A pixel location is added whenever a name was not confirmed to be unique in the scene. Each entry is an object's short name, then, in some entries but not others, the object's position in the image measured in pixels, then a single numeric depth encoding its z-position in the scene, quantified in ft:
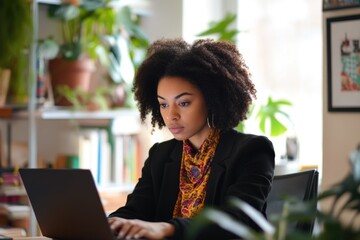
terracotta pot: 13.21
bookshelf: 12.49
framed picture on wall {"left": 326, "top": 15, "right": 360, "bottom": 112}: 10.85
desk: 5.93
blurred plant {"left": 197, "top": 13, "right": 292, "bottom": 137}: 11.69
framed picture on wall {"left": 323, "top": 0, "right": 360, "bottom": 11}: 10.77
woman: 6.61
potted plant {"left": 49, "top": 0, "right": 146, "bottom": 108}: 13.16
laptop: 5.40
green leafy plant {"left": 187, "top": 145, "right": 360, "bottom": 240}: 2.76
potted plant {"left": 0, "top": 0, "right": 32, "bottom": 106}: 10.25
